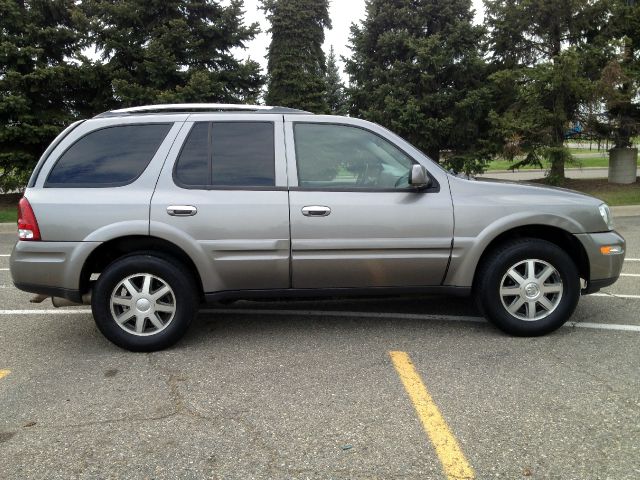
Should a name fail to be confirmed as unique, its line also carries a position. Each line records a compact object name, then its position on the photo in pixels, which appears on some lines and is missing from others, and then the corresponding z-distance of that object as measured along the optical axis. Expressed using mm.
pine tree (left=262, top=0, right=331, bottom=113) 17578
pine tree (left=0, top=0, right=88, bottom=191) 12570
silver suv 3834
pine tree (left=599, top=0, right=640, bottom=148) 12391
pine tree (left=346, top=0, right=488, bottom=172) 13797
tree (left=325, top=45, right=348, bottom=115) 15947
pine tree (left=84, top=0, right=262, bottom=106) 13102
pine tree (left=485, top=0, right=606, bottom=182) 12953
